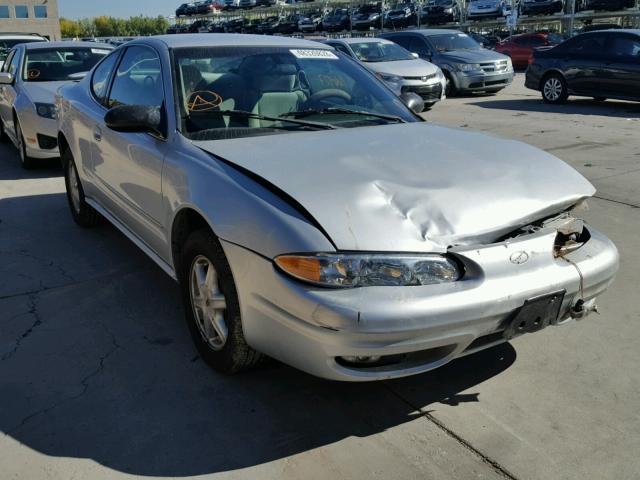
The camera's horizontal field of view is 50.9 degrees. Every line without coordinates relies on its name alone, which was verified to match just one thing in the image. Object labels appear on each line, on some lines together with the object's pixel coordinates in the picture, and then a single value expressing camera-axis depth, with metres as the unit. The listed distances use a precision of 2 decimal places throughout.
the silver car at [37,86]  7.98
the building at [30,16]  73.25
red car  25.25
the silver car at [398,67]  13.87
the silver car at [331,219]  2.59
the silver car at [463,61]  16.06
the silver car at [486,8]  39.09
